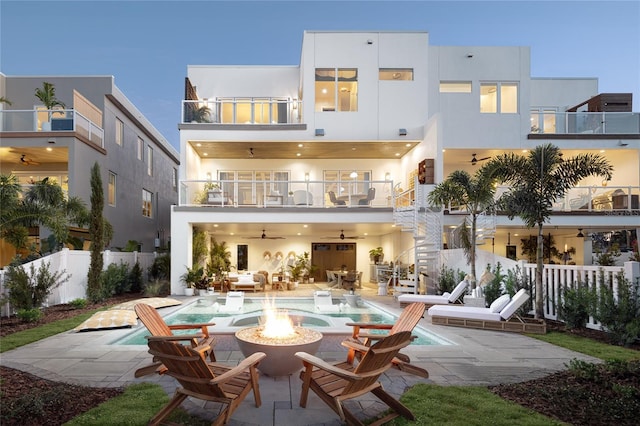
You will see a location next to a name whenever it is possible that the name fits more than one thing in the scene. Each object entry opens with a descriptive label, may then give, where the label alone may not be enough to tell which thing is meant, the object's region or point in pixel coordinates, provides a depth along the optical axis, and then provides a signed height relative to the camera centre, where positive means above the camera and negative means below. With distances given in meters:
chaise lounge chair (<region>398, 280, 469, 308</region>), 10.60 -1.98
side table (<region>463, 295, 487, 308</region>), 9.27 -1.77
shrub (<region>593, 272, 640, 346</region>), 6.40 -1.46
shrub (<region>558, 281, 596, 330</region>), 7.49 -1.55
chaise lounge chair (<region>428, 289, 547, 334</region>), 7.78 -1.89
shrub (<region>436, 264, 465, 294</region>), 11.95 -1.61
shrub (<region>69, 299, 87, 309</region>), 10.45 -2.06
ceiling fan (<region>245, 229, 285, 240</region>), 19.27 -0.49
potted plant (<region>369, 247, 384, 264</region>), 18.72 -1.25
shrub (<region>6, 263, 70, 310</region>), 8.82 -1.36
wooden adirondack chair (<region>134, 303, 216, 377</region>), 4.73 -1.39
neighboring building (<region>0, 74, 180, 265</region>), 14.76 +3.47
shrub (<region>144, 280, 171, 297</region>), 13.60 -2.25
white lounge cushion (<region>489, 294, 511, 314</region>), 8.20 -1.62
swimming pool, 6.99 -2.27
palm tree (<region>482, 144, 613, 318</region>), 8.74 +1.16
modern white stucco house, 14.62 +3.92
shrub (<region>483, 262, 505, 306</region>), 9.88 -1.55
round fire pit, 4.53 -1.45
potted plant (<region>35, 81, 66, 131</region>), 14.64 +5.01
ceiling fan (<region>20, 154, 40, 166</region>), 16.27 +2.93
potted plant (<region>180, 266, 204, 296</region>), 13.95 -1.82
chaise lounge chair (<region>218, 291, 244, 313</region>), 10.91 -2.15
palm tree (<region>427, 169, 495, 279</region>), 10.84 +1.05
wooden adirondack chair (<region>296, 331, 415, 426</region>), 3.38 -1.46
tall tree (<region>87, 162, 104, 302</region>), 11.51 -0.24
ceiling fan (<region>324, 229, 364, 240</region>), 19.77 -0.50
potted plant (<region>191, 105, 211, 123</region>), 16.14 +4.78
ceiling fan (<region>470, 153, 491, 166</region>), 17.86 +3.30
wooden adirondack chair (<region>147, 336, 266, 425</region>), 3.21 -1.29
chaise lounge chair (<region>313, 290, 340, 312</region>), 11.00 -2.17
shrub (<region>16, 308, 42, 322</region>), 8.36 -1.90
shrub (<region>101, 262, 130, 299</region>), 12.33 -1.73
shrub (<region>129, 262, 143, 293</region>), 14.78 -1.96
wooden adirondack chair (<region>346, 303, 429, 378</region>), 4.82 -1.38
